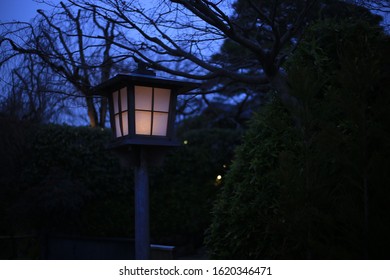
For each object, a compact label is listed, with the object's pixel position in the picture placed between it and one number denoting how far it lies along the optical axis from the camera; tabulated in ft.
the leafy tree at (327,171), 9.61
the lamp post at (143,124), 11.87
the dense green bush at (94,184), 29.60
